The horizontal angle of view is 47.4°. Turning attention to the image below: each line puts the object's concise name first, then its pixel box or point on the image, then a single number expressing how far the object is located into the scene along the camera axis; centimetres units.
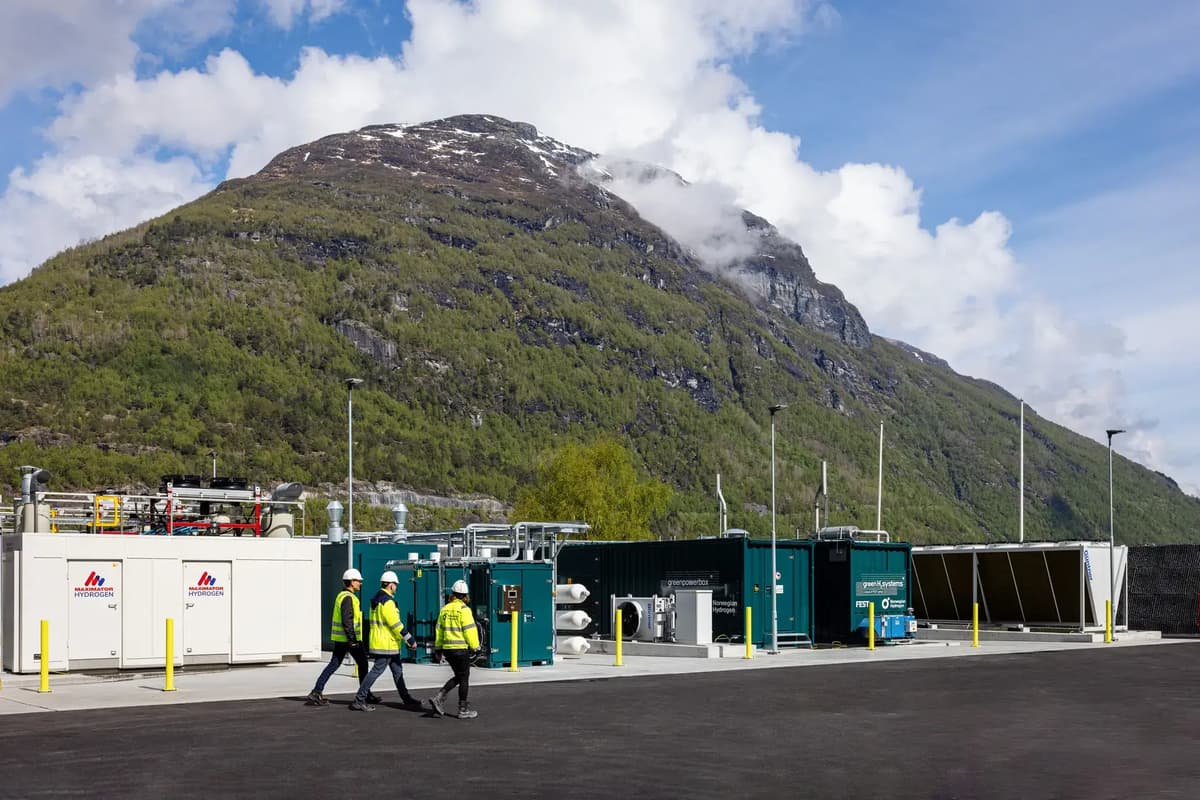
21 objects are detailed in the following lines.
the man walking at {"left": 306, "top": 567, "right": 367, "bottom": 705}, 1894
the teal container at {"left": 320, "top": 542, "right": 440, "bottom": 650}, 3244
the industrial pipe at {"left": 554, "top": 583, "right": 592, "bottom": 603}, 3344
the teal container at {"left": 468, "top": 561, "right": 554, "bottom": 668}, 2848
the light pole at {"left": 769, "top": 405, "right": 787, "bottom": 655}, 3384
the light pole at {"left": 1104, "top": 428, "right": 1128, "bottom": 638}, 4106
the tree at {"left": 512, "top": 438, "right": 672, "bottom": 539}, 9431
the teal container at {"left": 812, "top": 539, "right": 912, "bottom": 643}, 3662
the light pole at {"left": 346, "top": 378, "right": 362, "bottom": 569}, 3105
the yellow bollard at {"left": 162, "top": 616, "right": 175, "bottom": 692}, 2267
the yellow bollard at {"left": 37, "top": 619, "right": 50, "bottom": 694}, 2267
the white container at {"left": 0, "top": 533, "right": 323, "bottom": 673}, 2598
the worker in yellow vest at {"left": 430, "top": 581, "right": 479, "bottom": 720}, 1802
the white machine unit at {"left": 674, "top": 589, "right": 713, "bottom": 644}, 3350
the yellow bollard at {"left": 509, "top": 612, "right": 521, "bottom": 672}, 2708
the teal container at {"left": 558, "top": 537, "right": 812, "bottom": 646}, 3509
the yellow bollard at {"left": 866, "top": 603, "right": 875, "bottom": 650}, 3541
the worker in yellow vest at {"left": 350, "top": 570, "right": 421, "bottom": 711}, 1866
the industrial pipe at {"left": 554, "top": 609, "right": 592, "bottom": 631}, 3369
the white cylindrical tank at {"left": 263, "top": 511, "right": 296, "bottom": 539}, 3039
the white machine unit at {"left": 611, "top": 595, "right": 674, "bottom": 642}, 3472
